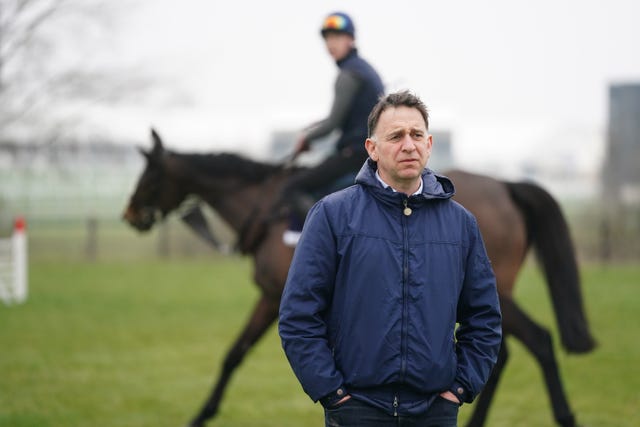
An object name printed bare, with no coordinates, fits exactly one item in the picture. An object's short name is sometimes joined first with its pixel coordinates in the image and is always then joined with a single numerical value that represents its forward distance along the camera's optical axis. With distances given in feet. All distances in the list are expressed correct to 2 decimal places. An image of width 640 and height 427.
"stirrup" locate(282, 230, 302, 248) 41.33
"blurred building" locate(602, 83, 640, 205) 167.39
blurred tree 143.75
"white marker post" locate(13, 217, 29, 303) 90.84
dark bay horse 37.02
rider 36.08
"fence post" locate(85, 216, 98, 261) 144.14
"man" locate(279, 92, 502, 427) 17.11
